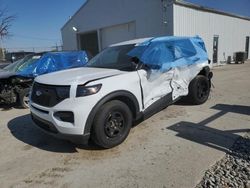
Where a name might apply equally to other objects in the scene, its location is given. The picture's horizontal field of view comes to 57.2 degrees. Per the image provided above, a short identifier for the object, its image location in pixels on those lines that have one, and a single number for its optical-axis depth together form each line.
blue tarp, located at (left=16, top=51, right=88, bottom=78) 7.37
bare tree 41.97
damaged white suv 3.56
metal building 13.66
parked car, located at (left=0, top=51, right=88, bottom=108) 6.93
